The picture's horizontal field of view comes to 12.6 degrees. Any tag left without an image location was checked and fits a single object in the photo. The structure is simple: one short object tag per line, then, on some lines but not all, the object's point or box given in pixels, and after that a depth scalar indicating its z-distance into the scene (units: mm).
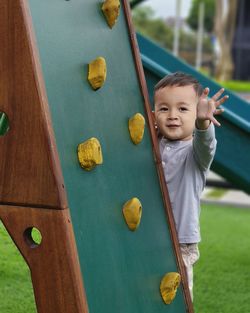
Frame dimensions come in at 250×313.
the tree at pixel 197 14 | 91067
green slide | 4427
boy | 3195
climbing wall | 2634
